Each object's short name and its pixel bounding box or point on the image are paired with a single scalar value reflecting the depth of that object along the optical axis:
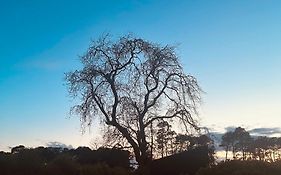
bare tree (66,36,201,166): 12.75
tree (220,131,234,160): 35.17
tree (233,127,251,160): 34.50
